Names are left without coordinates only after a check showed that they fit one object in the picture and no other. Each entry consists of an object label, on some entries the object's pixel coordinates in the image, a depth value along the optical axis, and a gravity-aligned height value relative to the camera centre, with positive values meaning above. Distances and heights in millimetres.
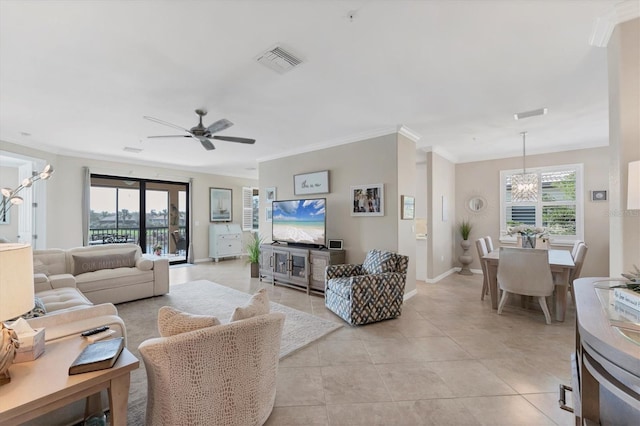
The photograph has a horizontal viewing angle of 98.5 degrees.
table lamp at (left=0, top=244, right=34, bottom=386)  988 -281
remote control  1540 -667
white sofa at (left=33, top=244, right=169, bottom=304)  3660 -819
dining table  3348 -884
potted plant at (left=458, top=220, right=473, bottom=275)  6070 -810
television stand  4512 -899
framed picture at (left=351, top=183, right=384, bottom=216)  4328 +220
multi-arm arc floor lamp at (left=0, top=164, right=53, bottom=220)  1779 +148
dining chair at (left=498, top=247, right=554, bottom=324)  3283 -746
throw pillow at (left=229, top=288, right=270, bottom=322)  1601 -573
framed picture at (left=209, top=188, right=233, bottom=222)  8109 +292
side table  1005 -681
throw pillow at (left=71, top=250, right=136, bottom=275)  3924 -701
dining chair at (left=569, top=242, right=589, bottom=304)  3491 -629
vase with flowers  4345 -350
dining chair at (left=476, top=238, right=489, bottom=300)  4134 -663
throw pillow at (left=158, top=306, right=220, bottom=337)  1421 -566
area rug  2088 -1309
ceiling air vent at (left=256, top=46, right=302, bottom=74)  2213 +1296
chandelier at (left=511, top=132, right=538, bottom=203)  4824 +456
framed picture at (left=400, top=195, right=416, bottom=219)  4230 +99
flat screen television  4695 -150
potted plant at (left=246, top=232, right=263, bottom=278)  5836 -979
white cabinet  7808 -782
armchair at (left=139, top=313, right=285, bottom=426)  1331 -820
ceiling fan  3090 +976
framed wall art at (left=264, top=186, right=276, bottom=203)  5971 +431
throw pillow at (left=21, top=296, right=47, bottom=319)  2011 -734
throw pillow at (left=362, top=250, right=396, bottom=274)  3645 -670
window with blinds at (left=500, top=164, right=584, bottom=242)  5324 +147
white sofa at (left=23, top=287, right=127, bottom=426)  1516 -725
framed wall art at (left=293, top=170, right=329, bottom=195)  5004 +578
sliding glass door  6391 -1
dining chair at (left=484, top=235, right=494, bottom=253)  4793 -557
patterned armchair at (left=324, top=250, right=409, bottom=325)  3229 -940
